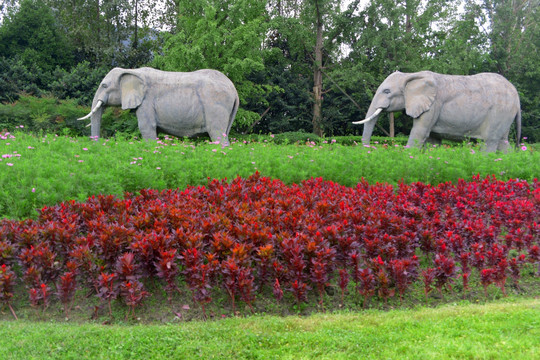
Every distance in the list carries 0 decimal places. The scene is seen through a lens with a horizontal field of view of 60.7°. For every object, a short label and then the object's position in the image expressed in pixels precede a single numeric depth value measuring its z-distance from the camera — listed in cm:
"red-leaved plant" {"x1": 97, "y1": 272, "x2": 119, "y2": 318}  323
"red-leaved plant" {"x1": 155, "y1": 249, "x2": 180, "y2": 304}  336
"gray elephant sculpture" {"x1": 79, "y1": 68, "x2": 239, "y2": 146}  1131
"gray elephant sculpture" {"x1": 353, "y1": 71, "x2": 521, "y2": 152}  1127
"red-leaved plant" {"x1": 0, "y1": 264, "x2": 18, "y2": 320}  324
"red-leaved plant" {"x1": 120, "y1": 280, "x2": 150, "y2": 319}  320
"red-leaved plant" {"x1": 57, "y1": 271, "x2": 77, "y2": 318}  323
